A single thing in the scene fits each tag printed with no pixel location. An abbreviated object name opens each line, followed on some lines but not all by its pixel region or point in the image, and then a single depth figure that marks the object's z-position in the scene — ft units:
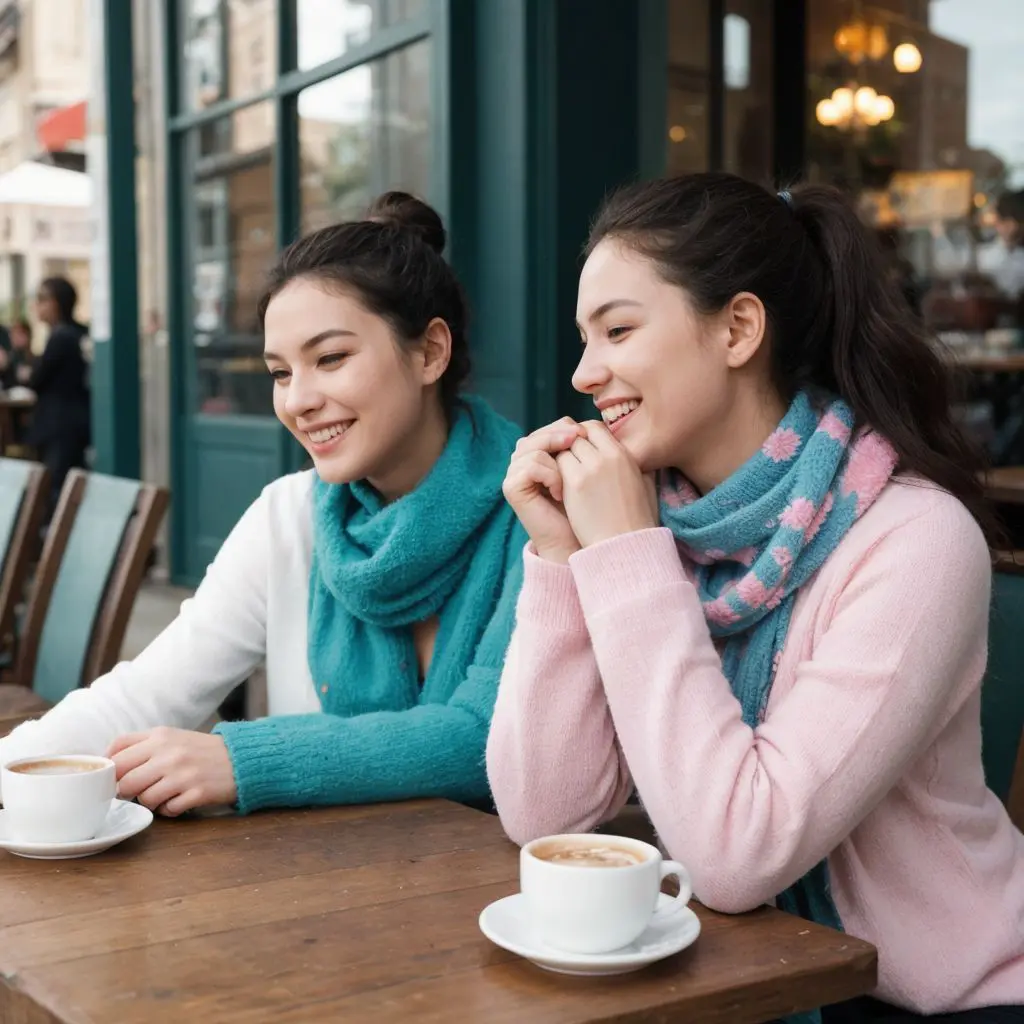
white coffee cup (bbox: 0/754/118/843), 4.17
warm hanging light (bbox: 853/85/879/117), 22.49
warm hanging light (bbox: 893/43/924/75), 22.88
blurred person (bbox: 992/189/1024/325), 22.52
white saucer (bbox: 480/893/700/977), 3.33
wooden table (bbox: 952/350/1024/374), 20.02
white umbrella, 23.40
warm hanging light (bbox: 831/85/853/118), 21.99
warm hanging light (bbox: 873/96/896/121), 23.09
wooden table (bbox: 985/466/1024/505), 12.13
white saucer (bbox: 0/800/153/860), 4.16
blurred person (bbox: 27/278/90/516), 24.90
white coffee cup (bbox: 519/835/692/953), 3.32
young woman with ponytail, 4.08
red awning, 25.91
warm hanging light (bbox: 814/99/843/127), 21.63
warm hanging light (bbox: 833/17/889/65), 21.79
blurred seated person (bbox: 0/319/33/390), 33.76
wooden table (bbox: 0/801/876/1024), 3.20
